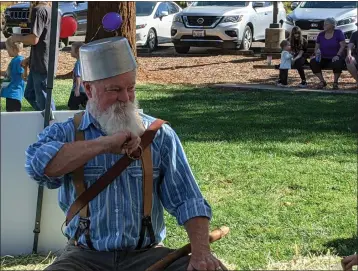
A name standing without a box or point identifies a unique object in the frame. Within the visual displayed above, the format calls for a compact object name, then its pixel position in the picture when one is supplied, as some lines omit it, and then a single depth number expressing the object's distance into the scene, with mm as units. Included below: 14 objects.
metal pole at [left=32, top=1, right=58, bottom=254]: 4805
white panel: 4945
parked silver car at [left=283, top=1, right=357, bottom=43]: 17266
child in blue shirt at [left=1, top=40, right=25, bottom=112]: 9031
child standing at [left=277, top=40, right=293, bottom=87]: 14438
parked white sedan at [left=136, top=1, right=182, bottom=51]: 20203
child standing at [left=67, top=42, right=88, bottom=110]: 9305
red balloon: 8070
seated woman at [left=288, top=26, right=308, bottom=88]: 14657
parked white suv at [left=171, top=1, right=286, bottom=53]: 19203
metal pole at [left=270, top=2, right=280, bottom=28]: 18891
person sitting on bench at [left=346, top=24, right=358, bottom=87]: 13594
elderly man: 3199
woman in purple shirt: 14281
